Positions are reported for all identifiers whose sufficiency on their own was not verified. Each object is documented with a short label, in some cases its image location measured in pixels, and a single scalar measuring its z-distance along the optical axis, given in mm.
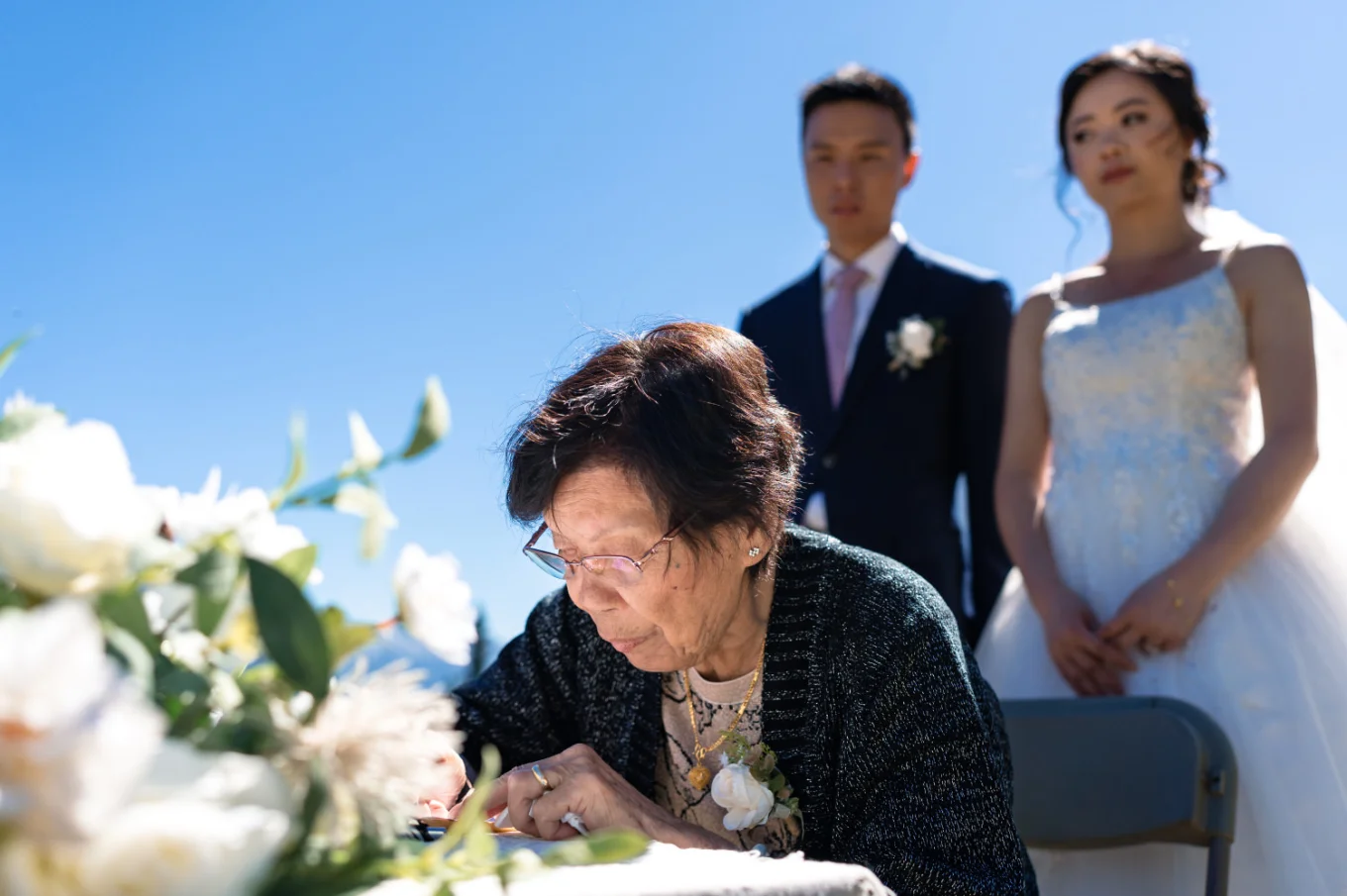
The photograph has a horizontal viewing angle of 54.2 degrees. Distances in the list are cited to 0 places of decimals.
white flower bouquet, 463
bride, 2605
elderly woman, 1603
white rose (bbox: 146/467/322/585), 650
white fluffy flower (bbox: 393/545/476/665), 643
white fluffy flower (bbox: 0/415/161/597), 540
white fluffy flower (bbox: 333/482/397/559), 640
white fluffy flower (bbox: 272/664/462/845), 557
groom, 3752
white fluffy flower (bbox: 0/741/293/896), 479
